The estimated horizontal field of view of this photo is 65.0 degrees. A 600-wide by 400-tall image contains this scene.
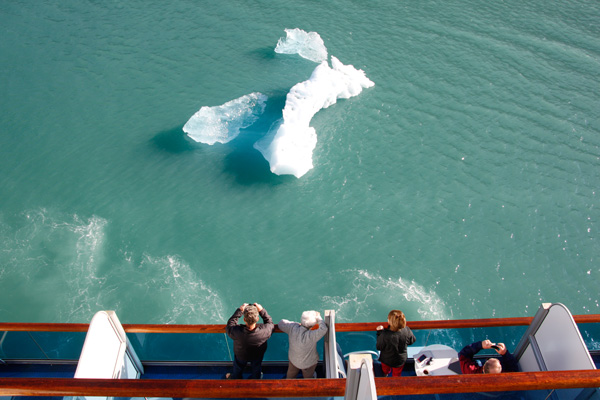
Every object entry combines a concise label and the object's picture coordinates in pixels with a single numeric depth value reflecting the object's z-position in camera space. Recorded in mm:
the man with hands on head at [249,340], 4398
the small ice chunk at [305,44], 14266
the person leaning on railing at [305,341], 4285
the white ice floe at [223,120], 11812
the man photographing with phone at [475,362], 4727
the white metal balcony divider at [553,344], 4031
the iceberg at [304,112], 10875
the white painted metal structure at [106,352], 3721
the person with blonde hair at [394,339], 4375
